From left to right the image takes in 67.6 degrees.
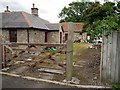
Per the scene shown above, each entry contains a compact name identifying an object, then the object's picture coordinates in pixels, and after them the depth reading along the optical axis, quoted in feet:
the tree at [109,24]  11.30
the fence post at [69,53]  12.14
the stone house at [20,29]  32.49
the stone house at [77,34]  72.52
